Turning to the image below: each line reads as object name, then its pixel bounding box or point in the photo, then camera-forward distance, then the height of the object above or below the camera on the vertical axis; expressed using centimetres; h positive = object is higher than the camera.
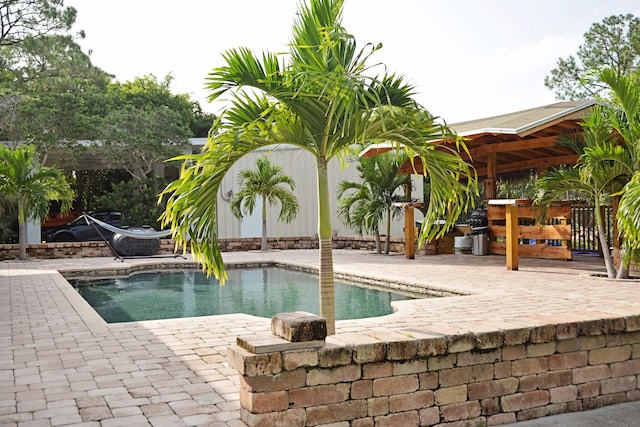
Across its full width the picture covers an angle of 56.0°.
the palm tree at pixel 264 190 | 1516 +96
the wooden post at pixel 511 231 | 919 -13
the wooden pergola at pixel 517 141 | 936 +150
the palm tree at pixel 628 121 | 683 +121
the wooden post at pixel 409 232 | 1227 -15
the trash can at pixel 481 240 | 1252 -36
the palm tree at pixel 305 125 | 385 +68
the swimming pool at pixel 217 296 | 747 -99
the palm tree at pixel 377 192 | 1296 +74
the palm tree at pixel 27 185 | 1284 +105
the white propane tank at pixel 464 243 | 1365 -45
